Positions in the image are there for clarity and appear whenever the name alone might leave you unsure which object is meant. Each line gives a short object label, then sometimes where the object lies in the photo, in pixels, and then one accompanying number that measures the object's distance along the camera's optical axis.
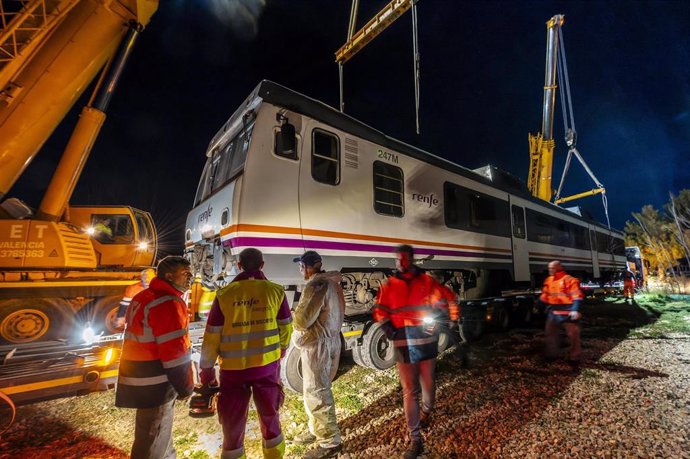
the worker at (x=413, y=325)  2.71
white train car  3.74
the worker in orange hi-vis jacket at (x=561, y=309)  5.01
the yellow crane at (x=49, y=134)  5.34
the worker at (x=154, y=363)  1.96
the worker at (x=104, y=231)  8.40
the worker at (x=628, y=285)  13.91
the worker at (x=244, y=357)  2.14
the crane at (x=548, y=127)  15.47
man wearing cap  2.74
